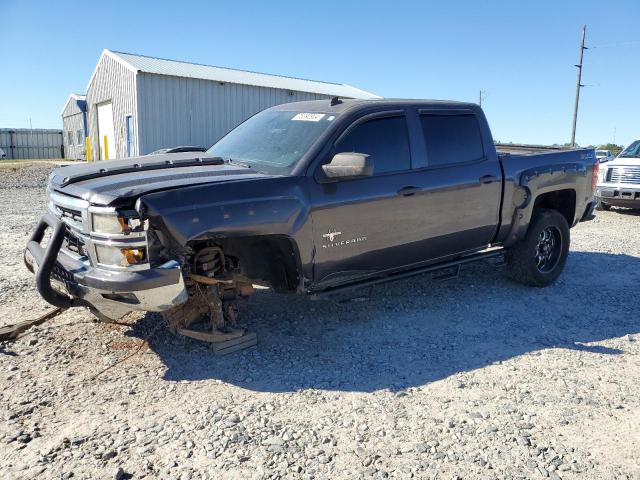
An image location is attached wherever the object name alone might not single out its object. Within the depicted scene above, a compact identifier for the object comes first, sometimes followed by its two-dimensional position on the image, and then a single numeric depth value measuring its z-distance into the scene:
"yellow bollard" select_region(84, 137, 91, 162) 27.04
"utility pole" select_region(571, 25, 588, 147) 30.50
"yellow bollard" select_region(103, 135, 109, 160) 24.95
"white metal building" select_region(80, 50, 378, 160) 21.00
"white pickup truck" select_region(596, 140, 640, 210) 11.96
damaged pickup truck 3.48
